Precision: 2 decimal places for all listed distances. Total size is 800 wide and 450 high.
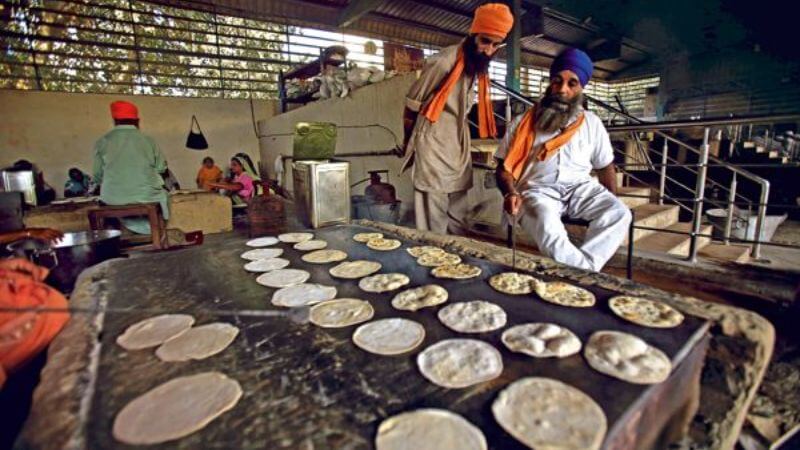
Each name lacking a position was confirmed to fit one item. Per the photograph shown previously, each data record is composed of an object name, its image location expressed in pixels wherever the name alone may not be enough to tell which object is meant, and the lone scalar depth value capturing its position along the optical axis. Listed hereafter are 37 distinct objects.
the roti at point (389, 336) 1.05
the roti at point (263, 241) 2.17
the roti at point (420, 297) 1.33
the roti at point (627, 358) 0.89
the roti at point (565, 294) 1.30
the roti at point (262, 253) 1.93
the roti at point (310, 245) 2.11
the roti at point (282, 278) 1.55
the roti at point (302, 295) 1.36
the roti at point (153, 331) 1.10
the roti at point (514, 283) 1.42
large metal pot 1.75
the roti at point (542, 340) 1.00
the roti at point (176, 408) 0.76
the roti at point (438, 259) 1.76
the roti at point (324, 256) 1.88
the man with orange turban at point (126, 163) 3.47
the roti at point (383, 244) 2.07
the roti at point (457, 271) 1.58
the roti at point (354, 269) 1.66
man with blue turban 2.21
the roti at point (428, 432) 0.72
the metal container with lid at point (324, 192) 3.09
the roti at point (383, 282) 1.49
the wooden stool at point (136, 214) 3.24
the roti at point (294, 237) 2.31
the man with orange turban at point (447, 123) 2.65
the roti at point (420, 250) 1.93
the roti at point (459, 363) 0.91
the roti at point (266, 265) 1.73
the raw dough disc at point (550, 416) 0.71
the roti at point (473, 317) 1.16
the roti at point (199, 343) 1.04
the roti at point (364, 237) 2.26
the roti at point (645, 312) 1.13
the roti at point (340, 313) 1.20
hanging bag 7.51
